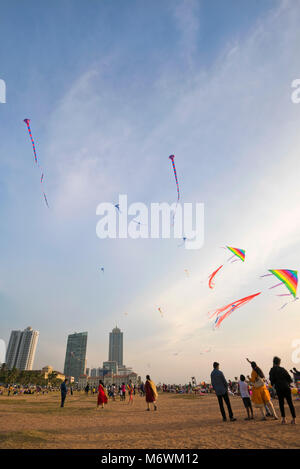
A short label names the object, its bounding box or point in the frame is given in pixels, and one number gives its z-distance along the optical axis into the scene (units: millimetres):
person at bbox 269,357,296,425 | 7223
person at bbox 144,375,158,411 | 13492
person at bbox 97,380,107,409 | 15699
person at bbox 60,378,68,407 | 16016
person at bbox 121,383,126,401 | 26684
